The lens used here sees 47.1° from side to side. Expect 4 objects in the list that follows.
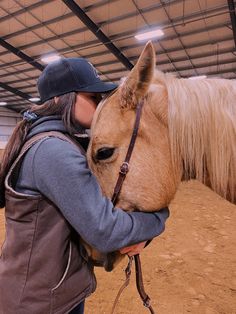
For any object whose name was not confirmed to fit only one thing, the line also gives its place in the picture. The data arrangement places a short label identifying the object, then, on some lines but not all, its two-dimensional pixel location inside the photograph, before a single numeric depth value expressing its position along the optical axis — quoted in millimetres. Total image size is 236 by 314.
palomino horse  1163
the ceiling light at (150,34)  9824
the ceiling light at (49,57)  12998
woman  1022
